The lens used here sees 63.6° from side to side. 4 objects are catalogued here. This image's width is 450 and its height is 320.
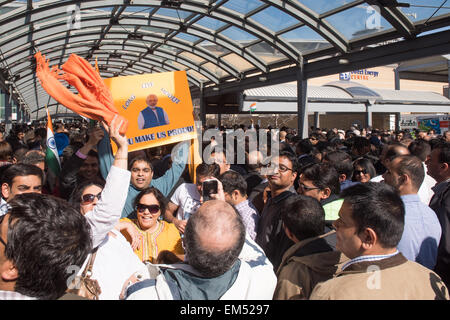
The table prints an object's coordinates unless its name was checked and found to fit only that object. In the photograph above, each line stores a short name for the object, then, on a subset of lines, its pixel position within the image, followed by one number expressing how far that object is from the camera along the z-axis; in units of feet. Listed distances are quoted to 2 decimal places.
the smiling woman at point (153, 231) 10.10
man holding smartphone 13.23
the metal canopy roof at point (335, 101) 66.95
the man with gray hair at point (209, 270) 5.87
